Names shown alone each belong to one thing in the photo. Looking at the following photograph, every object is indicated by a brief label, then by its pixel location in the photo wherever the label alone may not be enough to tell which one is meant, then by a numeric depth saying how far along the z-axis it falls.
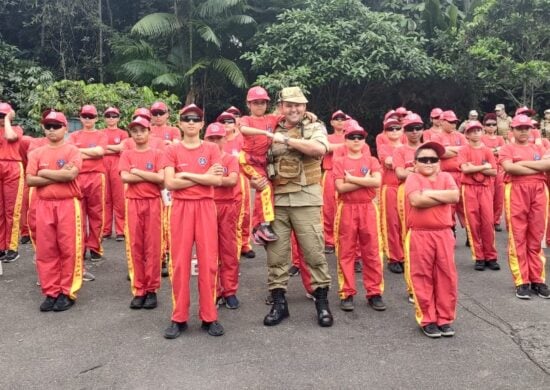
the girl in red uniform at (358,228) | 5.54
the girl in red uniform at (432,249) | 4.78
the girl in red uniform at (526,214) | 5.90
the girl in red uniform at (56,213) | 5.47
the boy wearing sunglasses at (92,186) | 7.33
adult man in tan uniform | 5.04
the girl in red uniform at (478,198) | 7.01
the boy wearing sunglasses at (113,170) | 8.20
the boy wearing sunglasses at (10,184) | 7.18
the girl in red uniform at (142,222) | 5.63
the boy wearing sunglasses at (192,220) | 4.72
